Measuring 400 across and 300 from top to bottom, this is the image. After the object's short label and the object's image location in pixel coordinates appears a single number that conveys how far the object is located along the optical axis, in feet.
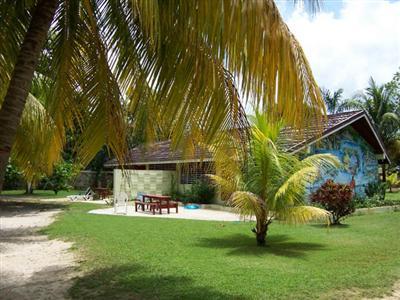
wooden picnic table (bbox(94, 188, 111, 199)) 95.14
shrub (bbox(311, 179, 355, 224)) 46.26
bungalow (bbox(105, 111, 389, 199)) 64.08
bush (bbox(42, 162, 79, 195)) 92.88
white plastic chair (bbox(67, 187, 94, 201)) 92.59
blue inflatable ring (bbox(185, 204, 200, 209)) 74.59
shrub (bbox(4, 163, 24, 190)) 87.75
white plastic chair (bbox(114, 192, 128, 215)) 66.69
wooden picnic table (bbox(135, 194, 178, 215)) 64.64
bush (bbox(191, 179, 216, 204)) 78.54
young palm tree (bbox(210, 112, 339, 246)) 32.40
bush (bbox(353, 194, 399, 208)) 63.00
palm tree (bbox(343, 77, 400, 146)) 114.52
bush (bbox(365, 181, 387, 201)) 70.64
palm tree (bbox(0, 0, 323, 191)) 13.05
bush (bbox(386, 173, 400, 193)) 112.16
